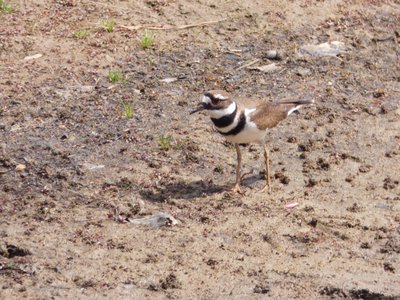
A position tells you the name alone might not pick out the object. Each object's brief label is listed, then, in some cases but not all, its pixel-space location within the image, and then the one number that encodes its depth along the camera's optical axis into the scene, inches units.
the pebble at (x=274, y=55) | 458.3
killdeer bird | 358.0
